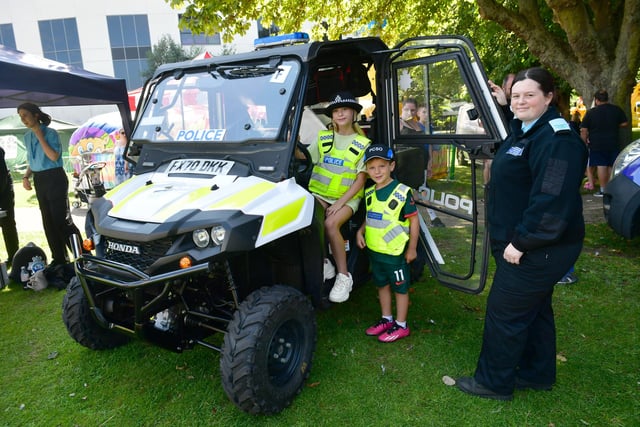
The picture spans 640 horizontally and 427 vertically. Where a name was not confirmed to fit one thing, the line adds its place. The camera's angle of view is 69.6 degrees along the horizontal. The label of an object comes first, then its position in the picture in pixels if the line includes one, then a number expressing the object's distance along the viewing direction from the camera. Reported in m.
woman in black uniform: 2.40
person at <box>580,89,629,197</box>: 7.80
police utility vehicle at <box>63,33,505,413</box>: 2.70
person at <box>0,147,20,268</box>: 5.72
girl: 3.49
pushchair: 10.41
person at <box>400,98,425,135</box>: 3.81
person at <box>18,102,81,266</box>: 5.20
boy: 3.47
